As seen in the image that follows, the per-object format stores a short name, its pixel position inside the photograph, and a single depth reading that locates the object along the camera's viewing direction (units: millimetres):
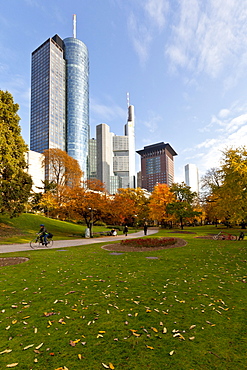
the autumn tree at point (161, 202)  46094
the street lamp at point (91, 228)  28891
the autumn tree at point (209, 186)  44425
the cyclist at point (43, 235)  17219
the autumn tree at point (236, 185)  22656
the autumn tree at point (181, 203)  41281
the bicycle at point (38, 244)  17312
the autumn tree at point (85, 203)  27375
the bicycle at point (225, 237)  21631
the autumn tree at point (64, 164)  41250
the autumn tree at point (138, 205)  56859
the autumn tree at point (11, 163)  23406
